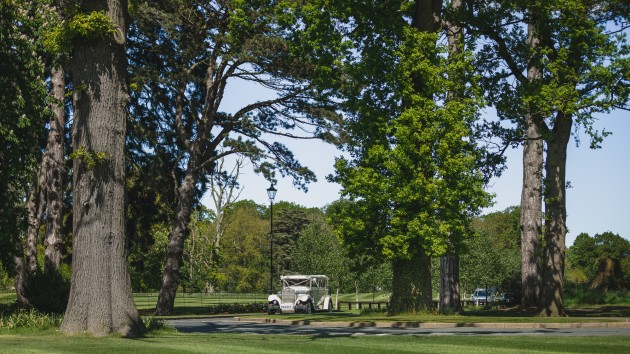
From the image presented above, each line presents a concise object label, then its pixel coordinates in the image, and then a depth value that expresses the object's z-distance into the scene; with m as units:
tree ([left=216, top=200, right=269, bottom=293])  93.62
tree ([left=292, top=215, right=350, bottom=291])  71.75
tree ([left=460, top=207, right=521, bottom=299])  69.94
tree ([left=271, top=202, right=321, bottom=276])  105.34
